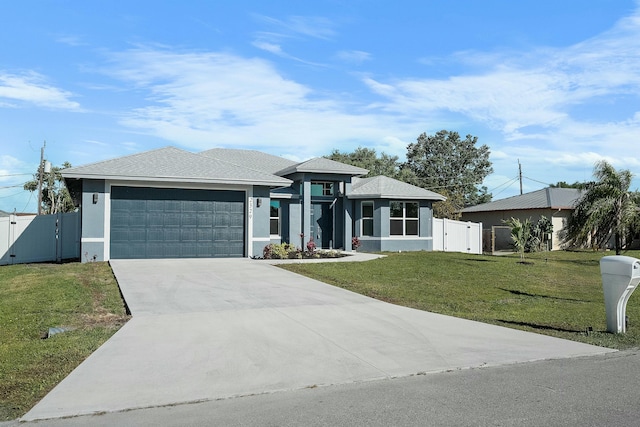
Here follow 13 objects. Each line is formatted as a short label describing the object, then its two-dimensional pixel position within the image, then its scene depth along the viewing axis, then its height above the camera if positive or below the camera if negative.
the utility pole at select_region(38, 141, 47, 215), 36.67 +4.04
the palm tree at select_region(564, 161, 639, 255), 21.59 +1.13
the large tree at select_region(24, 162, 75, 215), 46.59 +3.77
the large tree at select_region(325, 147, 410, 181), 48.53 +6.75
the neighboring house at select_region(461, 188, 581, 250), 33.53 +1.74
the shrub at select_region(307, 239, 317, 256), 21.11 -0.48
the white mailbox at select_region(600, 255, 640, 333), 8.25 -0.76
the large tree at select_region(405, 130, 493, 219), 56.84 +7.61
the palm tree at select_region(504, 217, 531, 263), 21.78 +0.09
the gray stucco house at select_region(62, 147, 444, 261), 18.67 +1.14
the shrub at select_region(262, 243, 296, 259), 20.22 -0.61
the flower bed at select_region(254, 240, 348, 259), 20.25 -0.65
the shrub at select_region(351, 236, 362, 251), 25.45 -0.35
